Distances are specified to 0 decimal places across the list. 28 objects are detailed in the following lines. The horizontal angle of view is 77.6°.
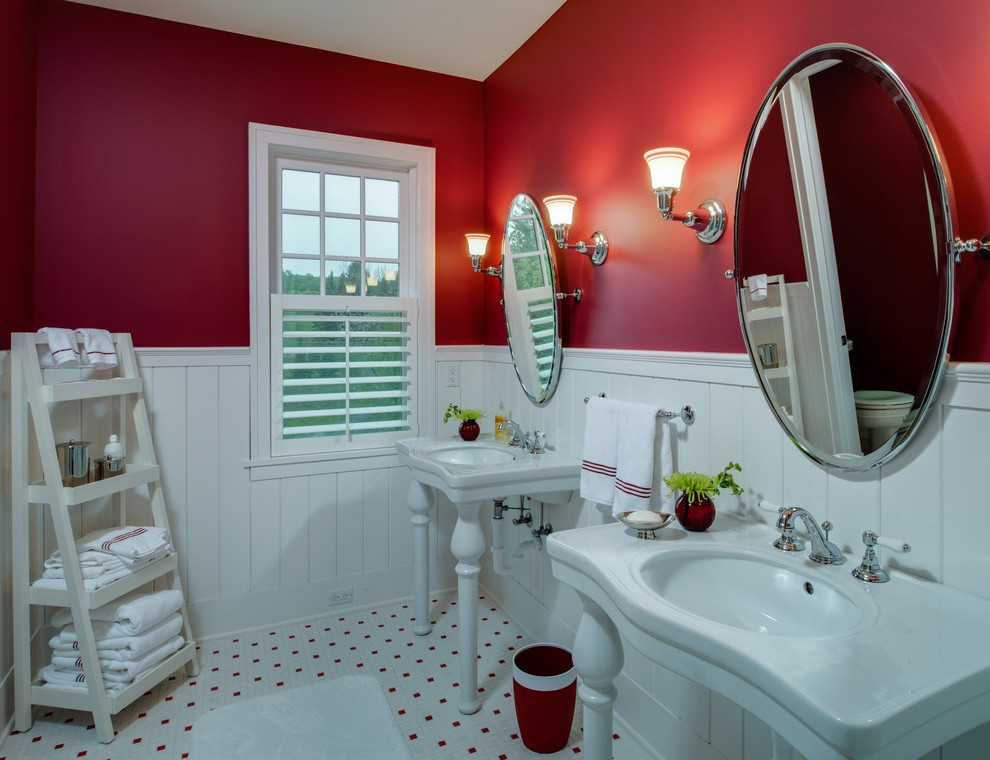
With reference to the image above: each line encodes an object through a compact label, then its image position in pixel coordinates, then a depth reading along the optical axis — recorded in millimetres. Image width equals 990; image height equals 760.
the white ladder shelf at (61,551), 1982
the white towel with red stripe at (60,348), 2090
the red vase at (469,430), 2750
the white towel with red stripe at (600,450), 1940
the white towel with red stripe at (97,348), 2205
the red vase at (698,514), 1474
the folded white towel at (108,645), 2057
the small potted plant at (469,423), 2752
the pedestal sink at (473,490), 2070
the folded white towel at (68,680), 2025
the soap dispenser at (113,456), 2229
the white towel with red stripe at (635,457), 1809
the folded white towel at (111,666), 2047
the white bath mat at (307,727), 1926
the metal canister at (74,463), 2100
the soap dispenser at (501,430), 2715
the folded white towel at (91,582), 2020
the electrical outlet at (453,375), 3082
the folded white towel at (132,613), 2078
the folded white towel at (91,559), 2057
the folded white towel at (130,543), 2107
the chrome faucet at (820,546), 1250
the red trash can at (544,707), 1865
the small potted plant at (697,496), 1476
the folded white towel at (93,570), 2039
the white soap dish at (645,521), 1425
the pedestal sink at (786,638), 798
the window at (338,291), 2729
